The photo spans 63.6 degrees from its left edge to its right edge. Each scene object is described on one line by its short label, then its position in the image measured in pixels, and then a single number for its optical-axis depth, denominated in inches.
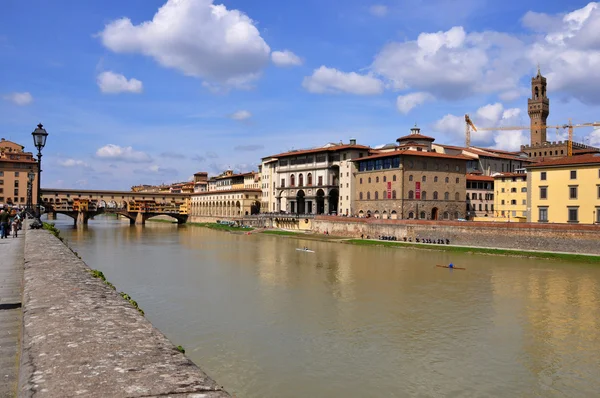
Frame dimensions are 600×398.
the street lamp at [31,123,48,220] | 815.7
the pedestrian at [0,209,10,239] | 970.1
